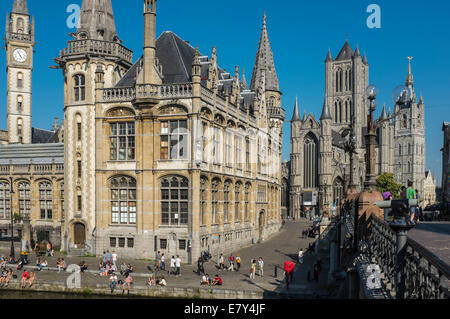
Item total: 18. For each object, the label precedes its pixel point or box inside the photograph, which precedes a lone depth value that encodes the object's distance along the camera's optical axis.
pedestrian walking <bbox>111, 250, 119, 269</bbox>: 33.77
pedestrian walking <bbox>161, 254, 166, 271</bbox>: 33.50
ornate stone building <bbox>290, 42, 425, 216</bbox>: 107.69
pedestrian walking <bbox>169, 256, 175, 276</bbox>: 32.25
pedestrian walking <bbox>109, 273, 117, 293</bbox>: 28.16
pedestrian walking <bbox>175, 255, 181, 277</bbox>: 31.63
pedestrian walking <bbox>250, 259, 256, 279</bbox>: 30.66
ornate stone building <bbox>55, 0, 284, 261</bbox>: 36.97
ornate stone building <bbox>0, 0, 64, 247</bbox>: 47.44
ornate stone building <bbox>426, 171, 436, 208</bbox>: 184.02
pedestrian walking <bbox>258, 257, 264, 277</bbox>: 31.75
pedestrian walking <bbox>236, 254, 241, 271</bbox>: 33.97
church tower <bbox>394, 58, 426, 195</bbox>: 155.00
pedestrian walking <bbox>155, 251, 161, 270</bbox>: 33.61
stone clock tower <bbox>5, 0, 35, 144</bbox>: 64.69
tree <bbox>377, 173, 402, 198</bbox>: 104.56
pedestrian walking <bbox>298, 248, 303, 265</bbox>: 37.11
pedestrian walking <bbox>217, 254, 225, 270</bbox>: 34.72
